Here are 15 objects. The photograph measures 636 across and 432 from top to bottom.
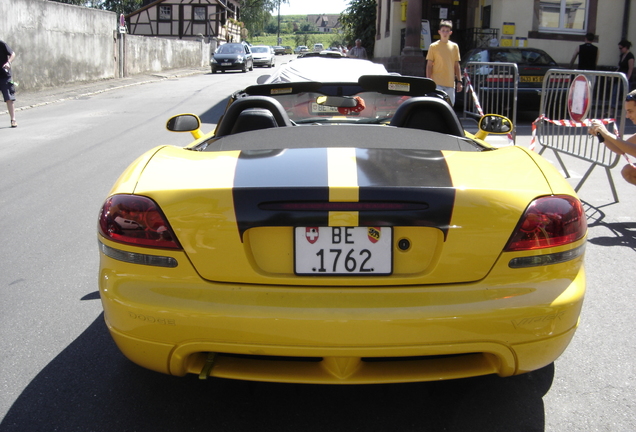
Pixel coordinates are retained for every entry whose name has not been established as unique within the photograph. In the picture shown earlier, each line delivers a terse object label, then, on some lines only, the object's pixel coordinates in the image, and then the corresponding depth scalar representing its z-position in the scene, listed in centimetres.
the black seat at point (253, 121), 328
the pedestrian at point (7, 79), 1206
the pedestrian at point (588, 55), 1508
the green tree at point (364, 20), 3444
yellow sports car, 227
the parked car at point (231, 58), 3369
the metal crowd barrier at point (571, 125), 683
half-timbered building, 6378
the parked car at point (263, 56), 4603
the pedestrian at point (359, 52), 2511
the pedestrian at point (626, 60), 1508
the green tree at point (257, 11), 8912
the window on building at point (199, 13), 6375
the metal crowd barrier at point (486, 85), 1149
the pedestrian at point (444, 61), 1052
